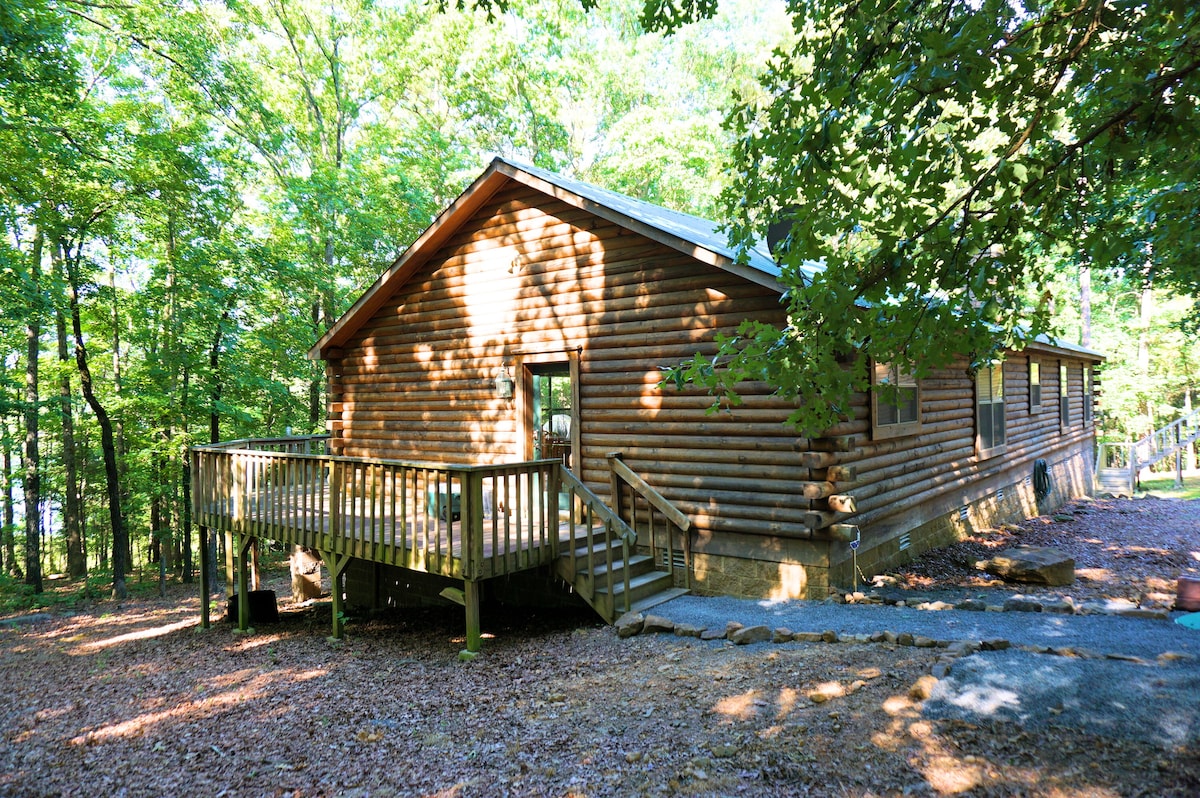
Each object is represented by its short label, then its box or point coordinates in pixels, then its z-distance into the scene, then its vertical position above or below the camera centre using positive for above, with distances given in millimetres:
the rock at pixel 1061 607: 6496 -2193
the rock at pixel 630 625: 6746 -2377
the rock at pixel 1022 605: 6641 -2208
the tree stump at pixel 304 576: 12695 -3390
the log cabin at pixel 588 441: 7387 -666
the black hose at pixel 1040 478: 15070 -2097
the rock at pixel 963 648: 4908 -1966
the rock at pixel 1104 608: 6359 -2198
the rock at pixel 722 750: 3873 -2124
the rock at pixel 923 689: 4164 -1910
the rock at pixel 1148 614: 6062 -2128
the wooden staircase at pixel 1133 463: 19745 -2431
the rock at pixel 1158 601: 6707 -2398
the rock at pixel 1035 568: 8688 -2410
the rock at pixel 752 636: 6062 -2243
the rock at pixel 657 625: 6664 -2347
